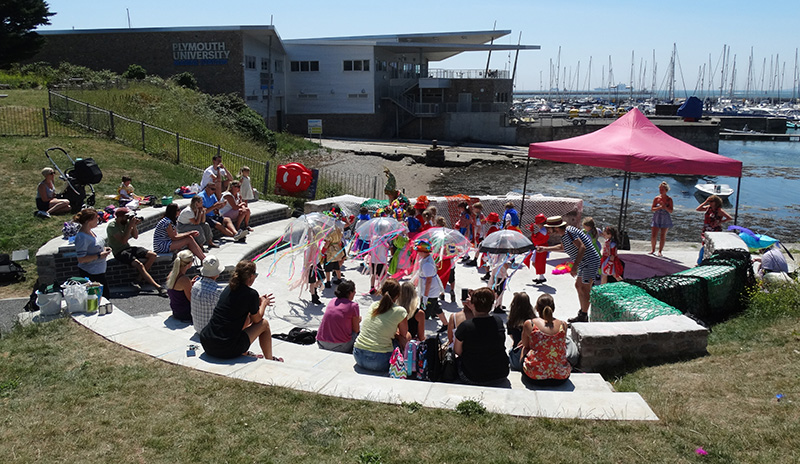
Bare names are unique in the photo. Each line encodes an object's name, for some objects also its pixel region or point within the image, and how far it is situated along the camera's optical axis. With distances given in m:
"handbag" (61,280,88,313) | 7.94
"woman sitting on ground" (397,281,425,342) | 7.13
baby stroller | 13.80
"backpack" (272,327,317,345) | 8.15
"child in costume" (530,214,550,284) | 11.52
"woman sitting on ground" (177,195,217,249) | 11.21
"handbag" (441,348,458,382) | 6.57
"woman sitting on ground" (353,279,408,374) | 6.75
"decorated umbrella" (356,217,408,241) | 9.92
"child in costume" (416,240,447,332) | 8.95
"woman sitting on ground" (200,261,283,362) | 6.66
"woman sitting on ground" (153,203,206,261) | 10.41
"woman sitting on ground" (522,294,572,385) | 6.46
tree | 35.47
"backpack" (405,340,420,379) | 6.53
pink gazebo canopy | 12.65
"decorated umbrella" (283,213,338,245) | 10.09
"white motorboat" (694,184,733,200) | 32.84
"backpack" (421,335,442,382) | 6.58
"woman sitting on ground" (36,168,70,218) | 12.74
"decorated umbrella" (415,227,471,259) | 9.17
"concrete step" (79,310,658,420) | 5.64
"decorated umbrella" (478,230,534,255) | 9.16
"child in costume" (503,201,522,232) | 12.11
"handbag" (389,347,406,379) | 6.55
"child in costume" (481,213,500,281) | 12.42
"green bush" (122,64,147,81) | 39.53
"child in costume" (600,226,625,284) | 10.23
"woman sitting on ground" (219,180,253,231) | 13.24
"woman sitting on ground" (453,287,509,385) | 6.42
